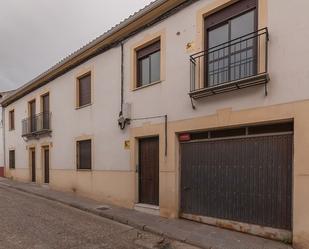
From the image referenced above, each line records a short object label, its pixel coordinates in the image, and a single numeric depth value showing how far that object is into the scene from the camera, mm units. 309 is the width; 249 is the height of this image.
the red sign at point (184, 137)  6312
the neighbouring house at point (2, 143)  16055
